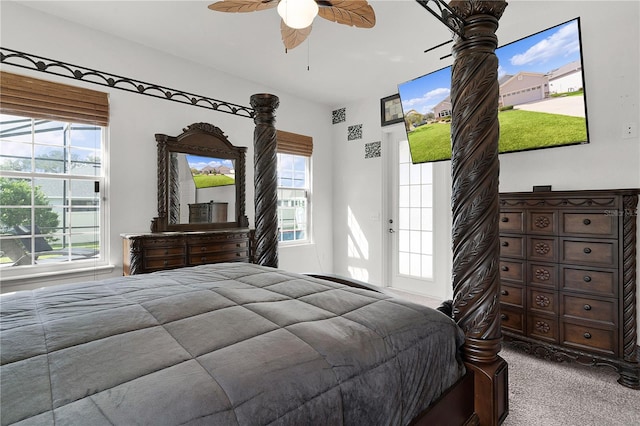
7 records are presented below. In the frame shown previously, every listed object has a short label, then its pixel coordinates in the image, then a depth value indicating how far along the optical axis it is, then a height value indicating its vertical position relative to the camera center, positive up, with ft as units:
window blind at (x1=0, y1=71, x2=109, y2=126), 9.04 +3.50
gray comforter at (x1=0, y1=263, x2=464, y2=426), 2.30 -1.27
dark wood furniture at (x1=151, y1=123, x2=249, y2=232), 11.90 +1.74
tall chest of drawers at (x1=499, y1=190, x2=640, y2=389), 7.37 -1.64
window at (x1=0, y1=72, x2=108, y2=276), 9.28 +1.27
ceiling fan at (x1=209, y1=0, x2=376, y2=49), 5.65 +3.93
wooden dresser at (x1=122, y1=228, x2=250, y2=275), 10.13 -1.14
